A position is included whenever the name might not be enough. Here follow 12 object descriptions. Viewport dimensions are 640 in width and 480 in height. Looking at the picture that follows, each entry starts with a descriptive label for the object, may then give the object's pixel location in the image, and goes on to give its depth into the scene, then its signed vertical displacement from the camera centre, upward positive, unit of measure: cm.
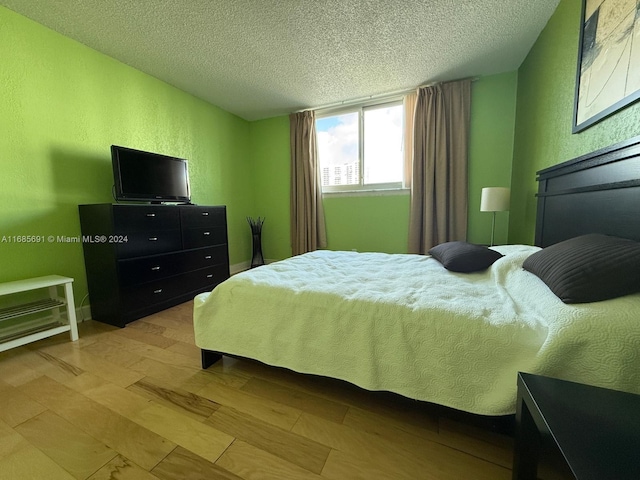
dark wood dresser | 205 -37
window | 338 +92
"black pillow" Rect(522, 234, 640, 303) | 82 -21
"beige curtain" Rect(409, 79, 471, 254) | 296 +61
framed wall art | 116 +78
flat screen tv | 221 +38
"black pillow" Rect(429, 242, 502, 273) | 155 -30
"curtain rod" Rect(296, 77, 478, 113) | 304 +150
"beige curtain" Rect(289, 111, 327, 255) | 368 +43
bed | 77 -42
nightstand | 48 -48
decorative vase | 401 -50
